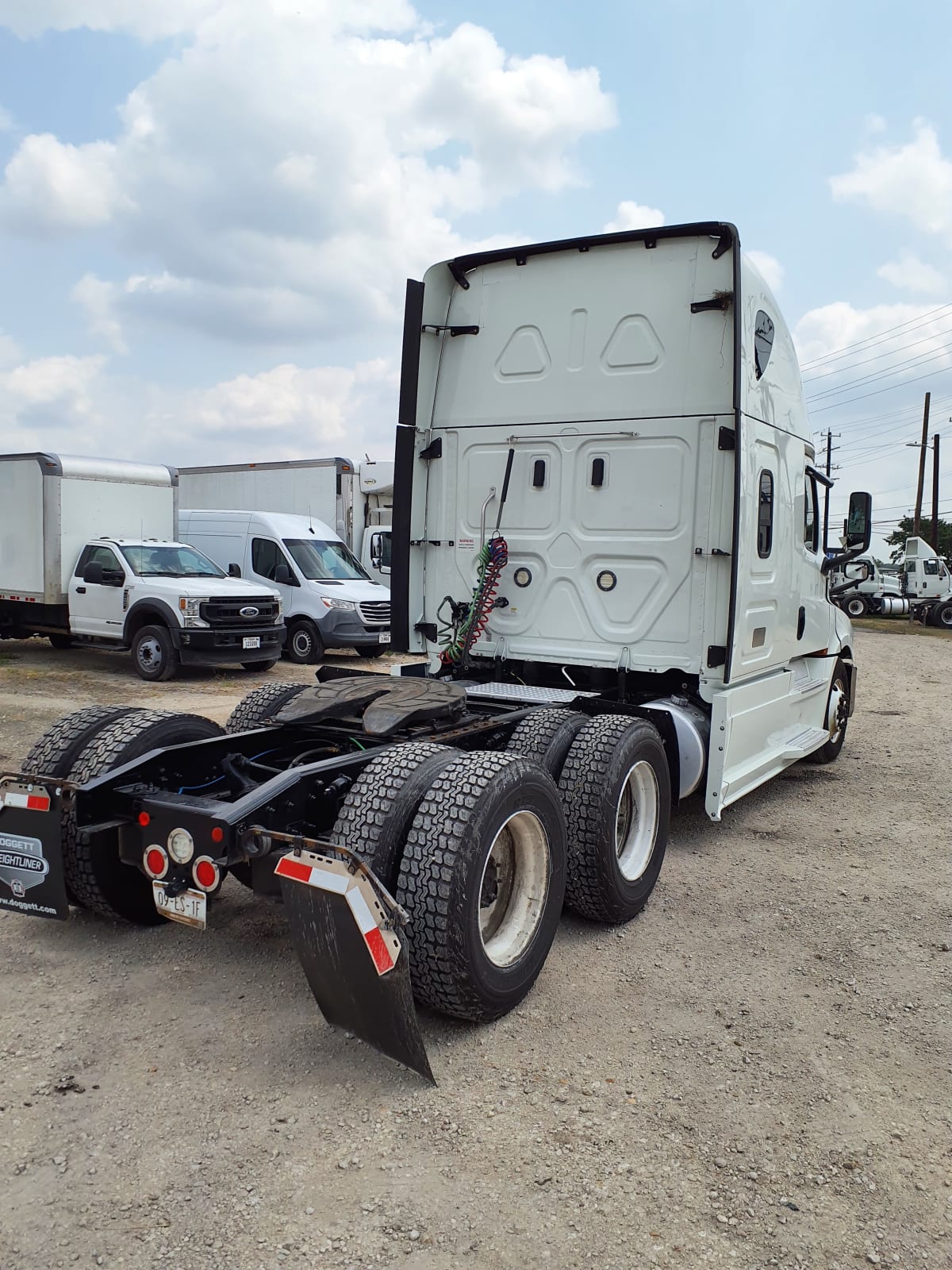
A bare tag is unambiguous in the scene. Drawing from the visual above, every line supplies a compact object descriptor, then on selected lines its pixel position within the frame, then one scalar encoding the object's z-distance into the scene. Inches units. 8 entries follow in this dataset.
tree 2145.7
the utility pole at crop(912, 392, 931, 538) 1550.2
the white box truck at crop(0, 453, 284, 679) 499.8
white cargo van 569.6
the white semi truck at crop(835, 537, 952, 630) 1222.9
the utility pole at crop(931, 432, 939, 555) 1568.7
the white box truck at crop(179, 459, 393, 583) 691.4
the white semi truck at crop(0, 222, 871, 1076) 136.4
